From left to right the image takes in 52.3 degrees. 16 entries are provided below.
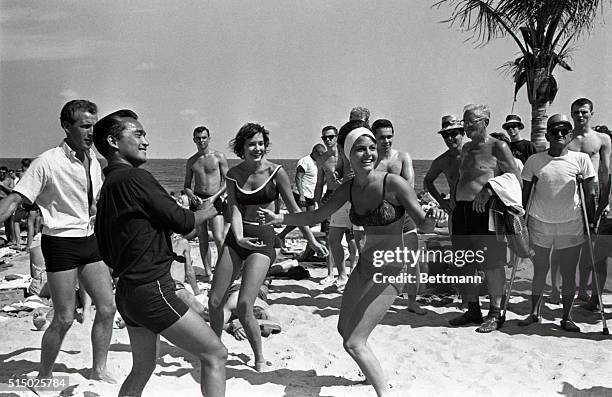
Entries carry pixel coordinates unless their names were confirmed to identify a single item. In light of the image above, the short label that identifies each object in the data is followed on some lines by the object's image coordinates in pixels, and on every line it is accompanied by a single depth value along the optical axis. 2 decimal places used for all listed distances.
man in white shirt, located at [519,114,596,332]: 5.73
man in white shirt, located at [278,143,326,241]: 9.79
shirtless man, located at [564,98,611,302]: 6.42
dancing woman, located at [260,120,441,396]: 3.77
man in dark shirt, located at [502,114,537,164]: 7.87
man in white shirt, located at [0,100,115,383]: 4.05
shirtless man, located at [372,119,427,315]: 5.87
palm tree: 10.36
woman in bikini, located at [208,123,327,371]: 4.54
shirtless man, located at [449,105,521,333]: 5.73
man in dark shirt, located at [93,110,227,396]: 2.97
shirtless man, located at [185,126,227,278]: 8.55
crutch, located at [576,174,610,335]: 5.69
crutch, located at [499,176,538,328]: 5.88
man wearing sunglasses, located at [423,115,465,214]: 6.52
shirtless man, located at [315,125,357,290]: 7.31
